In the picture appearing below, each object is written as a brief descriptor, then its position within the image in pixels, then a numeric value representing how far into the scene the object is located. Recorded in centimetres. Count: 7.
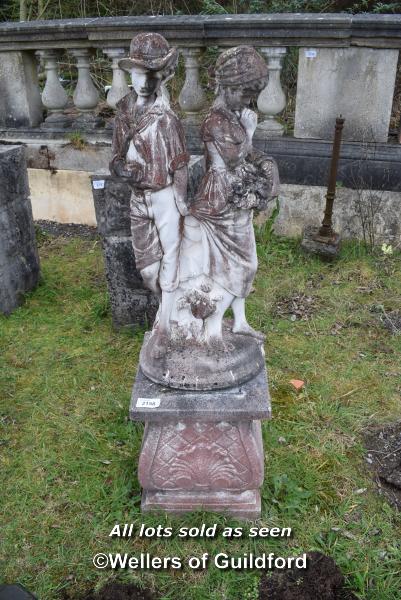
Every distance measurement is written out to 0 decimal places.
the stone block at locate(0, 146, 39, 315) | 439
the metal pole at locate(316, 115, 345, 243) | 458
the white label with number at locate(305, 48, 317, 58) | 476
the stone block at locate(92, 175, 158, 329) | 389
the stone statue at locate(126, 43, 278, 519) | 225
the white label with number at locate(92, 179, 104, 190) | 388
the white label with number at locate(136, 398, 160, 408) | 259
